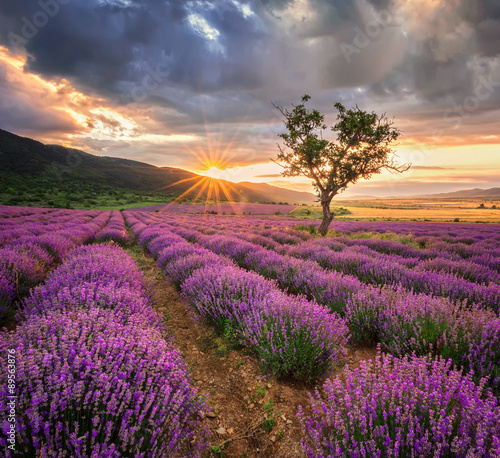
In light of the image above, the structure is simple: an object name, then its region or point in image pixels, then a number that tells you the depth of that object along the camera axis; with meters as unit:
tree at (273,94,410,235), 12.04
